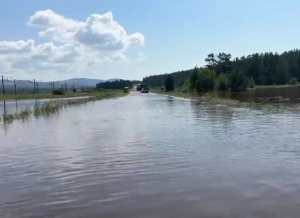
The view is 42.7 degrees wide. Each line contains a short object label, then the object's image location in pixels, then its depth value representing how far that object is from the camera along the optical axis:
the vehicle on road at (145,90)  128.35
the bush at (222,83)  85.69
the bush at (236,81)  94.38
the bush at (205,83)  83.50
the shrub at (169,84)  129.75
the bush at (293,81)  133.88
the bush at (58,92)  99.95
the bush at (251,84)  116.01
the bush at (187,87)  93.64
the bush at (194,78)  87.12
